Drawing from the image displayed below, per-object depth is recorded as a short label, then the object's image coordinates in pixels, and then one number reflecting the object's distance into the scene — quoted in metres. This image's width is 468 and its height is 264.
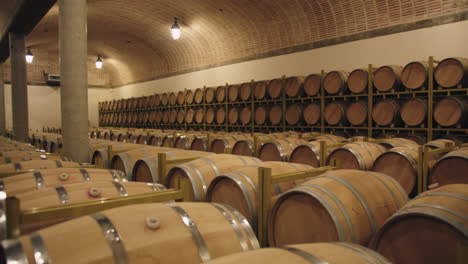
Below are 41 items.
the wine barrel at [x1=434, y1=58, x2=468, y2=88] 6.29
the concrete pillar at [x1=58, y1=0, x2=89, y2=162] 5.31
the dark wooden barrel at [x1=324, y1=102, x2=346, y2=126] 8.34
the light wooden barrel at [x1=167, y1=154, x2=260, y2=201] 3.36
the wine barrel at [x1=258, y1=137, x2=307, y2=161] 5.94
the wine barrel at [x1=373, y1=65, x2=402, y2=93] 7.35
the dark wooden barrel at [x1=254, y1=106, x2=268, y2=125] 10.42
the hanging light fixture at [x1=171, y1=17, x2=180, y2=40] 10.16
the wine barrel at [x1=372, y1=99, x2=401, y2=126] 7.39
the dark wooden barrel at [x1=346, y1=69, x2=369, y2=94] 7.87
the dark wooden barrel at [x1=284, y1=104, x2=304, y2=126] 9.35
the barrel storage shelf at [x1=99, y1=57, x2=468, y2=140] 6.91
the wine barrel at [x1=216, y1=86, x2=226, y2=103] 12.08
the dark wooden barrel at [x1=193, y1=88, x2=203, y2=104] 13.16
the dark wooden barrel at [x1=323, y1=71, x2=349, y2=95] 8.29
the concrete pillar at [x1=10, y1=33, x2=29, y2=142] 11.18
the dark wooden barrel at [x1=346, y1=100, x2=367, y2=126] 7.93
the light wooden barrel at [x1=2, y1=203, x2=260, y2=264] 1.44
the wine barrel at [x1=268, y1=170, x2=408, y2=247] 2.30
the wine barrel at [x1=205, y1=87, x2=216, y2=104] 12.47
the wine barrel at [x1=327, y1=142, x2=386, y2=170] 4.89
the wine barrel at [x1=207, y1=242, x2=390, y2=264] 1.38
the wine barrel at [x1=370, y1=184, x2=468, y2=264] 1.80
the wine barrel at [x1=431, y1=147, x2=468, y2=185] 3.82
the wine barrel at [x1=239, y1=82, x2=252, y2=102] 10.97
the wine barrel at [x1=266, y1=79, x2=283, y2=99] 9.94
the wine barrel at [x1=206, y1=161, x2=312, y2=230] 2.88
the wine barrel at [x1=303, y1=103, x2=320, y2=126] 8.92
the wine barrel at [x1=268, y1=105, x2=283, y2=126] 9.98
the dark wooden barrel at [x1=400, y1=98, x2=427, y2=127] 6.94
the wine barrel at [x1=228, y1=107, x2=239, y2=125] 11.48
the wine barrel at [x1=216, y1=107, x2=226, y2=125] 12.07
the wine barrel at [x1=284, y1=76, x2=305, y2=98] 9.37
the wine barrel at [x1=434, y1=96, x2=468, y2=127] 6.30
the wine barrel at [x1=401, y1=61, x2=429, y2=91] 6.91
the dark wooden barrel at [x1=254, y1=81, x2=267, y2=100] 10.42
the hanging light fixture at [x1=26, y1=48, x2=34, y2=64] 14.70
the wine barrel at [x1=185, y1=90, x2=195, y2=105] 13.71
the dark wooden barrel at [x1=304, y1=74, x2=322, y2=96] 8.84
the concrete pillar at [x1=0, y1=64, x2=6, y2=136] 14.80
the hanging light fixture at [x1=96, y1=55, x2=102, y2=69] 16.38
